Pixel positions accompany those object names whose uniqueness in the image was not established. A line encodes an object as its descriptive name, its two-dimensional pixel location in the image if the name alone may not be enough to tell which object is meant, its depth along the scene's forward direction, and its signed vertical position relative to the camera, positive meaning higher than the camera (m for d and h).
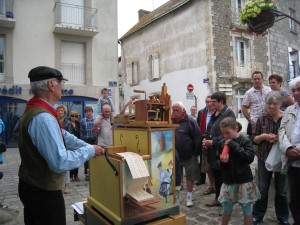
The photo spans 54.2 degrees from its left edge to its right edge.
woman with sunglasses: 6.70 -0.17
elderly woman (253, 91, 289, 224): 3.53 -0.70
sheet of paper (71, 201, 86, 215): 3.63 -1.12
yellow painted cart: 2.60 -0.60
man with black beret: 2.13 -0.26
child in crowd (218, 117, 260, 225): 3.22 -0.63
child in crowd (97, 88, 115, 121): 7.63 +0.55
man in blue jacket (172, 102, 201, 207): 4.71 -0.40
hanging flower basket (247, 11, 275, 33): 4.39 +1.46
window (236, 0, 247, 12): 17.08 +6.68
